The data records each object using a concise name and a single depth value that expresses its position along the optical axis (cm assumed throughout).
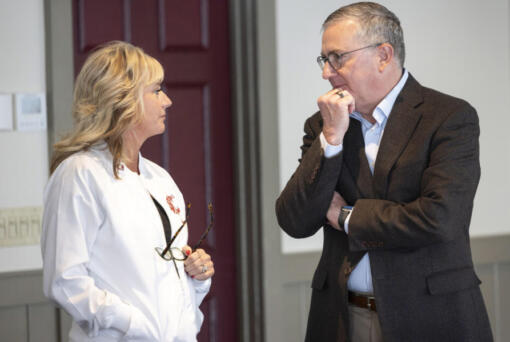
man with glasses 444
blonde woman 444
